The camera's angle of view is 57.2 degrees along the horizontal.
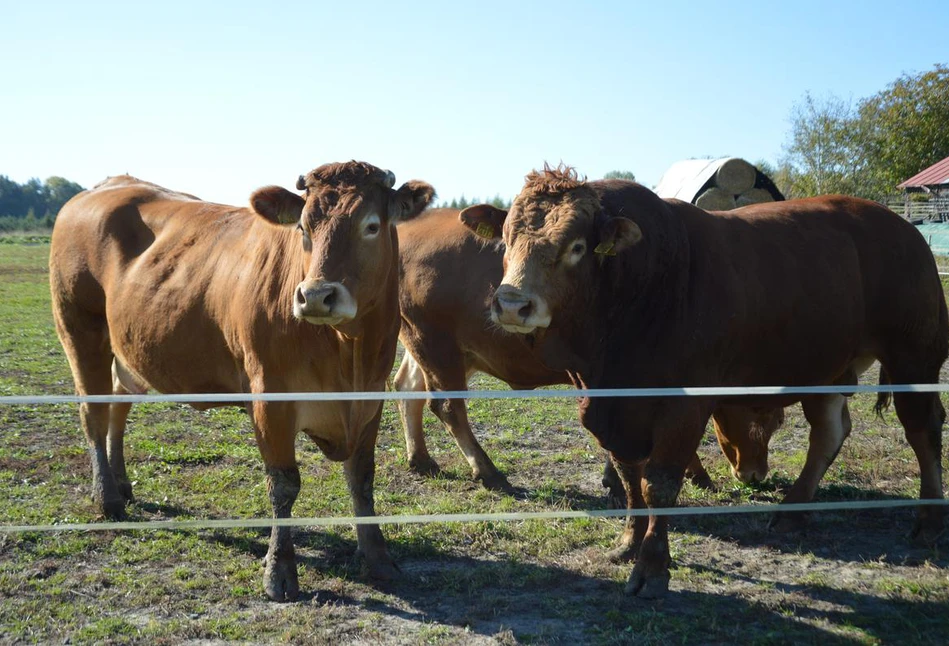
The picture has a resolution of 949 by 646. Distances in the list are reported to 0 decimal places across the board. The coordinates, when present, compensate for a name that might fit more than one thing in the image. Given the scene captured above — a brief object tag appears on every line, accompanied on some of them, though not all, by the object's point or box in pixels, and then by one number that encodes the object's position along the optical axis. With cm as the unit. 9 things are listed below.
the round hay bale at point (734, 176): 1025
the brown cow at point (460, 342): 666
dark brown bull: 468
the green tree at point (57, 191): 9700
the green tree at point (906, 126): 4109
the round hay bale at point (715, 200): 1030
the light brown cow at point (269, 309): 476
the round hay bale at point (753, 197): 1041
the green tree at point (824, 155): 3847
